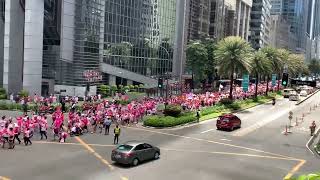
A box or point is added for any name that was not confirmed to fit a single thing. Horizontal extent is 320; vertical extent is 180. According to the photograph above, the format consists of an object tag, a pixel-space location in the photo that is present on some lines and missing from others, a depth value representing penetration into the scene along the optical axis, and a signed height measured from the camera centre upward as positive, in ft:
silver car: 53.54 -12.65
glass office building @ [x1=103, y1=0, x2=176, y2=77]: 171.24 +24.20
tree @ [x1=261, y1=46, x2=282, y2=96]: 177.67 +13.31
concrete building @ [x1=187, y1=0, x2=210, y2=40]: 233.59 +44.83
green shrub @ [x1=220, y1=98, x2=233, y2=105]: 135.11 -8.58
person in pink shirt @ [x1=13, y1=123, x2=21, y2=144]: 62.84 -11.23
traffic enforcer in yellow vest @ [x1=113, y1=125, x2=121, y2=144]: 68.43 -11.79
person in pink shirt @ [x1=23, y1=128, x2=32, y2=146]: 63.01 -12.22
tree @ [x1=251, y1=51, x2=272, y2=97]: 159.50 +7.98
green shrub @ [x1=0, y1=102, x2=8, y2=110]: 102.95 -10.66
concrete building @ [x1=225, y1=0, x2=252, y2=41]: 300.55 +63.65
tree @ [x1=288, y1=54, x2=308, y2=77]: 213.04 +13.15
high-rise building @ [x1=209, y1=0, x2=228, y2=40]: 266.30 +50.50
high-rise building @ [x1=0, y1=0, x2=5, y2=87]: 153.35 +20.81
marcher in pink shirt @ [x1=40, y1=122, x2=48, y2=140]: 68.67 -11.52
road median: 90.30 -11.45
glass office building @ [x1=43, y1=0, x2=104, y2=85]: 148.04 +16.47
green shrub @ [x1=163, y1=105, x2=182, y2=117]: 98.25 -9.73
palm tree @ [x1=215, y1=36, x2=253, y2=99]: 133.92 +9.78
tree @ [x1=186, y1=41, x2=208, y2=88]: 195.28 +13.05
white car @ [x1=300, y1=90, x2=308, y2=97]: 204.51 -6.36
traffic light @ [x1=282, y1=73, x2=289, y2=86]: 80.73 +0.77
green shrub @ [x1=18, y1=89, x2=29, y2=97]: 120.92 -7.65
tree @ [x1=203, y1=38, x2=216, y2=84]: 200.60 +12.07
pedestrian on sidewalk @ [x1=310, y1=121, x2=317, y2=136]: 92.71 -12.88
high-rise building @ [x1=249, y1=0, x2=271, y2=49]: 390.57 +70.31
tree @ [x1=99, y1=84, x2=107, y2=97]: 152.97 -6.58
